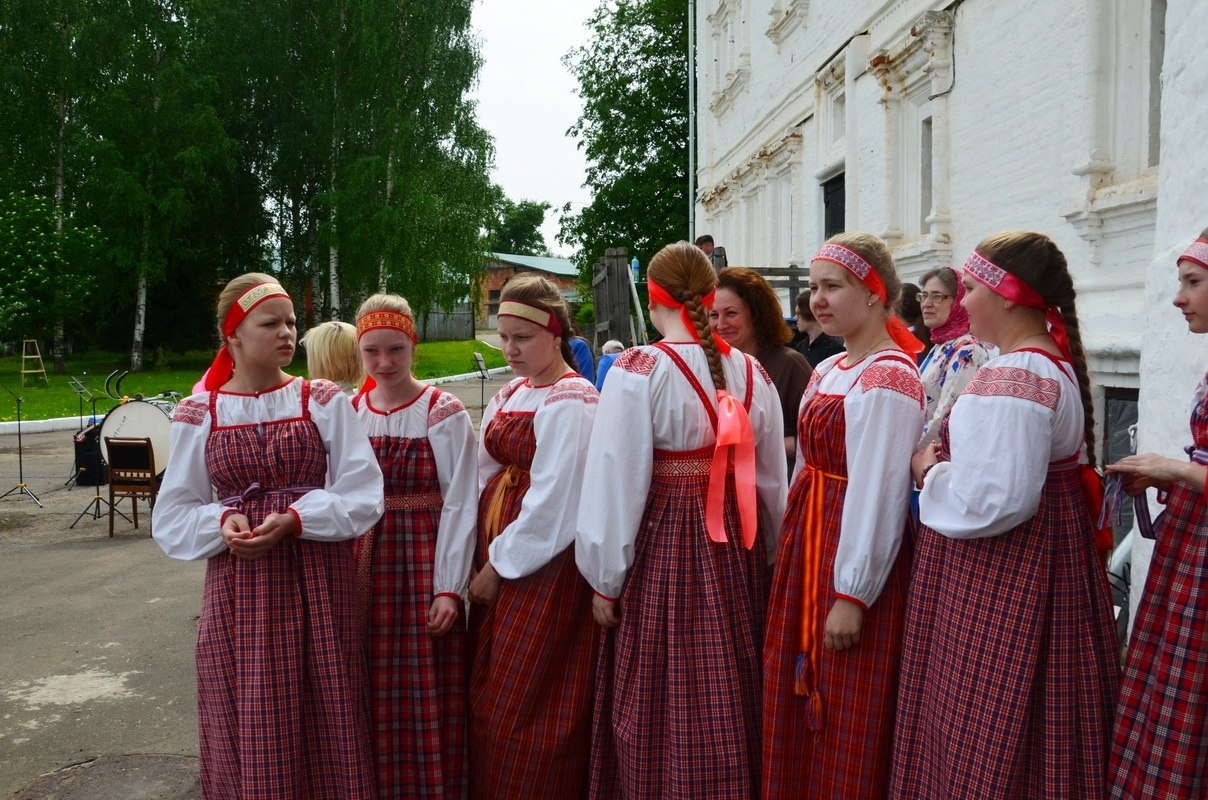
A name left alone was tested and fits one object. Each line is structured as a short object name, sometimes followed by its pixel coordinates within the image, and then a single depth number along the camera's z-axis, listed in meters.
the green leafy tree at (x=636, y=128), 25.80
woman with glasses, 3.96
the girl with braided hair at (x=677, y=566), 2.84
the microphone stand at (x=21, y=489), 10.04
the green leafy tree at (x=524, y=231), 90.06
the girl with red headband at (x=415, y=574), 3.21
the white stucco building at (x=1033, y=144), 3.53
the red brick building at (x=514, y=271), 67.96
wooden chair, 8.46
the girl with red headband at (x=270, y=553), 2.83
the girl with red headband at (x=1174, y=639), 2.17
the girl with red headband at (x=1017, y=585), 2.34
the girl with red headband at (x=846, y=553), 2.62
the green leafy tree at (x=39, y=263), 24.92
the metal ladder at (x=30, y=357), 24.41
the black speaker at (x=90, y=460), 10.20
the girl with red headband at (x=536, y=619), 3.14
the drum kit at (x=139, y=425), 8.80
